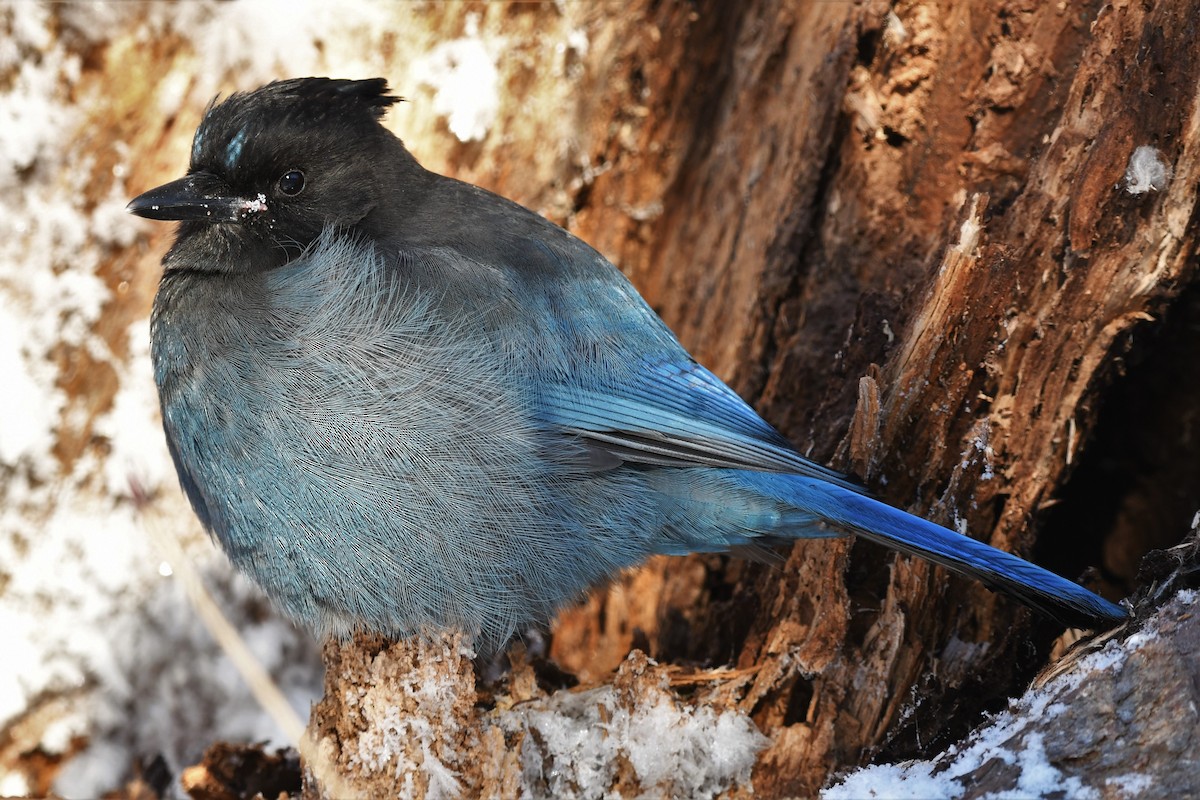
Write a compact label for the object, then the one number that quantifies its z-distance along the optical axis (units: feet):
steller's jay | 17.84
